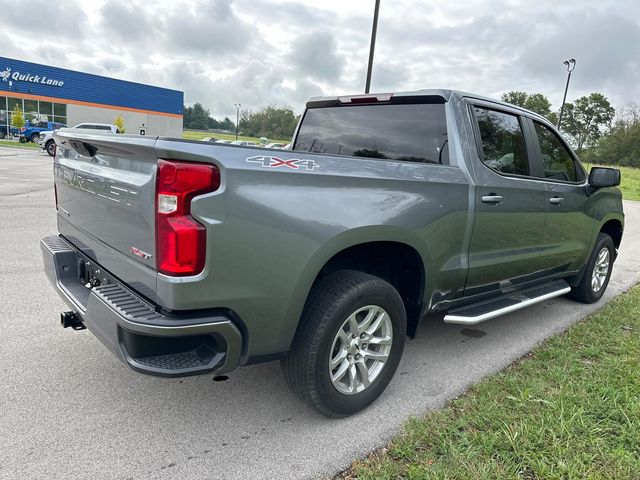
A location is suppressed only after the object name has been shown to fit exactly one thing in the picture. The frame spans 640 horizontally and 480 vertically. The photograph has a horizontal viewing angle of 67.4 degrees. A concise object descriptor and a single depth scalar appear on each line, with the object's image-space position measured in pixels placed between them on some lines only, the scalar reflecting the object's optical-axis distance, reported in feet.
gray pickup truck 6.78
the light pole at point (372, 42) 42.06
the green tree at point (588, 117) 263.08
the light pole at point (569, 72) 91.19
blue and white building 126.52
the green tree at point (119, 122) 138.49
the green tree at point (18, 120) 112.06
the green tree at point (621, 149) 211.82
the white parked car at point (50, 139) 74.78
